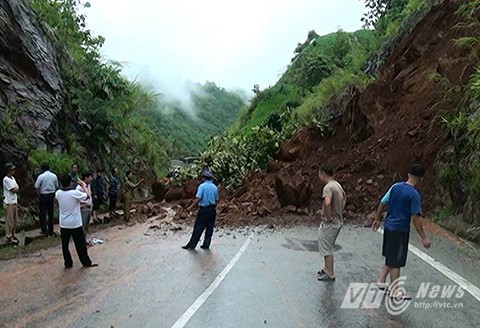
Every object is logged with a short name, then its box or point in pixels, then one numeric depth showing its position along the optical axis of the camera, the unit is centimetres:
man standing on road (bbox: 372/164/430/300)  662
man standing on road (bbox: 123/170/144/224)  1711
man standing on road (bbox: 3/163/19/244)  1177
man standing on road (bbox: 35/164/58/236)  1311
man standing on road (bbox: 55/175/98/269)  917
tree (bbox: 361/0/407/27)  3069
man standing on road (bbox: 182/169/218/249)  1108
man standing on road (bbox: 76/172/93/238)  1193
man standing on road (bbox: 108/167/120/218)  1783
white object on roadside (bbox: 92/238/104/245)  1259
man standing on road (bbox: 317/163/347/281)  768
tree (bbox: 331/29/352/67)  3862
